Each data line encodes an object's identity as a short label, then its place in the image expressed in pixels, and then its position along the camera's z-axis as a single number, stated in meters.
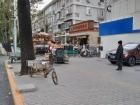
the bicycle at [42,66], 5.10
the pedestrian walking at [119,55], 6.66
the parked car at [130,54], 7.83
